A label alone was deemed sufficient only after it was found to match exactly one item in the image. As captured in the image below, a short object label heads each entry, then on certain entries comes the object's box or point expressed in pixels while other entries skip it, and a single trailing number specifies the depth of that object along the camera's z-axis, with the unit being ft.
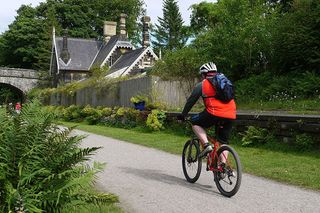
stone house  164.27
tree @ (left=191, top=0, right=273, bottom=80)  78.12
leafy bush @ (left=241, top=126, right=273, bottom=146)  37.83
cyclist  22.18
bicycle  20.70
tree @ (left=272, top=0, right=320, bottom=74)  63.62
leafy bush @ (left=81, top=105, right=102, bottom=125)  82.35
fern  11.93
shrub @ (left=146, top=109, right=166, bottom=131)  56.49
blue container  66.83
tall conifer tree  248.32
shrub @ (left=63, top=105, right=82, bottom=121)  94.47
